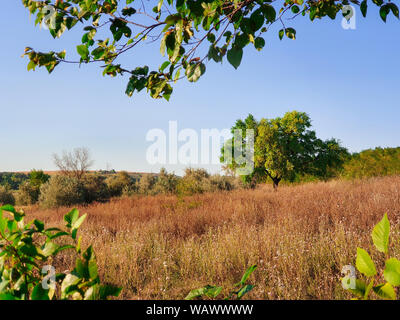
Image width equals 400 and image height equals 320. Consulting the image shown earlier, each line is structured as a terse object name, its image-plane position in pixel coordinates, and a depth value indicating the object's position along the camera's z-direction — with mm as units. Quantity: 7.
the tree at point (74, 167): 22859
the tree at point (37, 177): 21891
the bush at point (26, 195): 20422
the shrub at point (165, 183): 18391
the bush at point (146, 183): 18741
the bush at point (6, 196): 20625
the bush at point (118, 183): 19953
